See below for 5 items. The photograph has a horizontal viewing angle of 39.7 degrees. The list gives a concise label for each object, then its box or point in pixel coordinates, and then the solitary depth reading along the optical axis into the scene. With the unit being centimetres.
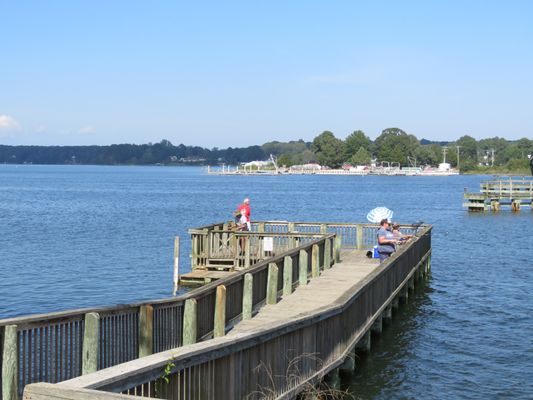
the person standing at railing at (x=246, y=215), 2538
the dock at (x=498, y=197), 6944
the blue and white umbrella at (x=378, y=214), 2642
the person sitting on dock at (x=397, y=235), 2433
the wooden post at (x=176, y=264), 2433
